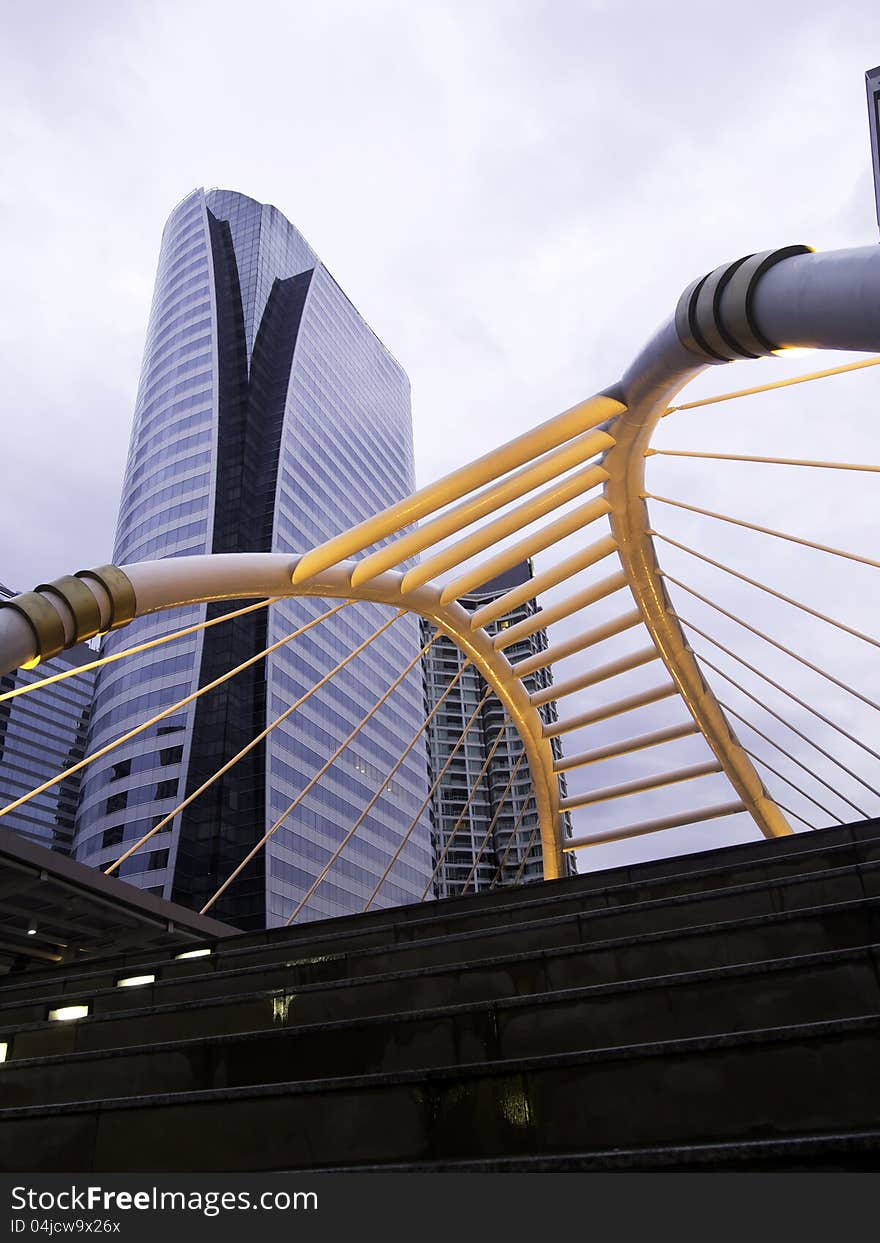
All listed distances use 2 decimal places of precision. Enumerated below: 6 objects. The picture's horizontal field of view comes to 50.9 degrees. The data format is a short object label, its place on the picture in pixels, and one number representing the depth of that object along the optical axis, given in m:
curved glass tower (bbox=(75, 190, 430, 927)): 71.94
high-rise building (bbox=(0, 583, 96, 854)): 134.50
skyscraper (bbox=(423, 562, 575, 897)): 124.25
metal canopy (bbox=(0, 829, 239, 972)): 15.47
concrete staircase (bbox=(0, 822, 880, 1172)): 3.91
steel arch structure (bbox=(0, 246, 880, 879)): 7.73
